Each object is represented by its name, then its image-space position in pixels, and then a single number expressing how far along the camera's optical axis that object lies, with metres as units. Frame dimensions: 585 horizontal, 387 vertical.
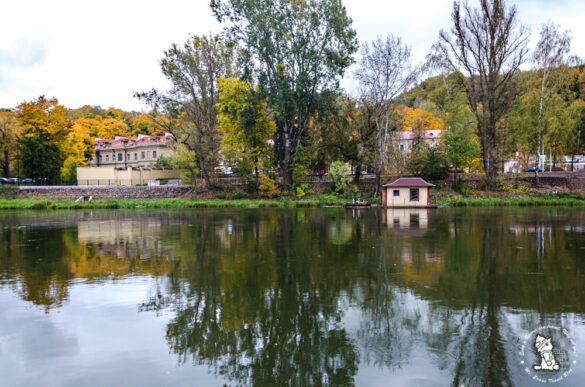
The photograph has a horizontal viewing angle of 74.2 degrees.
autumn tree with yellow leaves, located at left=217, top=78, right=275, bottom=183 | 38.56
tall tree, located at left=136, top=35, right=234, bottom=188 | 39.03
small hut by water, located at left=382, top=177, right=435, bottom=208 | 31.78
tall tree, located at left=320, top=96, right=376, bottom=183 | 41.75
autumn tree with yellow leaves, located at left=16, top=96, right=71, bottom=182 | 48.97
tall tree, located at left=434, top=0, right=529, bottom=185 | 36.19
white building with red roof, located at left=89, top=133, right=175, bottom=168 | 63.97
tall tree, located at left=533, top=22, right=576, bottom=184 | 38.12
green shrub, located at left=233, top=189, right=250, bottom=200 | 41.22
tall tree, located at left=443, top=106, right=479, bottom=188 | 37.97
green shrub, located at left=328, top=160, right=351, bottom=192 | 40.41
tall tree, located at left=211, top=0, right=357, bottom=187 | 35.19
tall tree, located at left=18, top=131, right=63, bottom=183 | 48.91
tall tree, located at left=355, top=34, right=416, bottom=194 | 36.44
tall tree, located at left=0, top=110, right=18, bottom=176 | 54.22
